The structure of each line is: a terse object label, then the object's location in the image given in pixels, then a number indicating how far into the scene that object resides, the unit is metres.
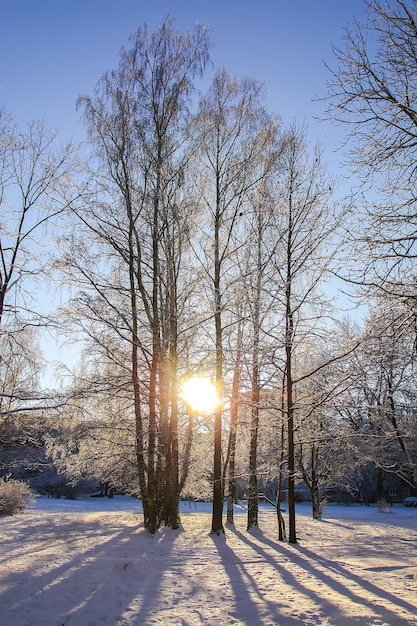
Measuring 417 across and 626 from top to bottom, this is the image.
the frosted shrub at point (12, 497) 16.94
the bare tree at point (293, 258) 9.79
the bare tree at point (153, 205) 11.32
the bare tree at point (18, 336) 7.55
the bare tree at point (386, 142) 4.61
